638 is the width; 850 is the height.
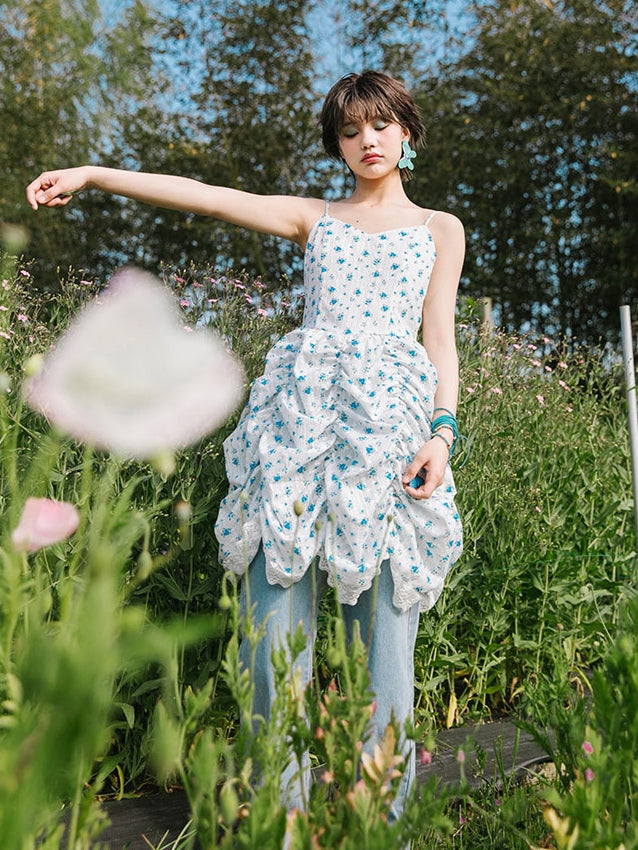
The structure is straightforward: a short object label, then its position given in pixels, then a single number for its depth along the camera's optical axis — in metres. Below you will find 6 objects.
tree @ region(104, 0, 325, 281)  10.13
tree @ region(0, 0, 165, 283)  9.91
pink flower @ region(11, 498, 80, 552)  0.49
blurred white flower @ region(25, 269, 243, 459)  0.40
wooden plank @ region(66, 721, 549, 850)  1.86
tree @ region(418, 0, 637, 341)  9.88
